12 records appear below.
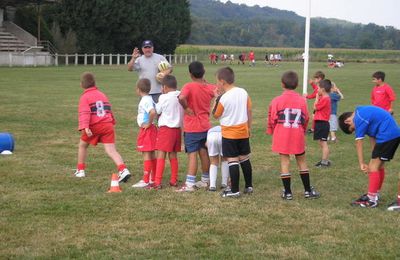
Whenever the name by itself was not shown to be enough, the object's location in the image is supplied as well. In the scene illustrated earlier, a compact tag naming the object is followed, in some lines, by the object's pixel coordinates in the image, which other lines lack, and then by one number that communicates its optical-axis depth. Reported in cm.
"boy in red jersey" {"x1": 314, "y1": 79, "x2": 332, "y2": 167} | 1148
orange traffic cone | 859
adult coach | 1150
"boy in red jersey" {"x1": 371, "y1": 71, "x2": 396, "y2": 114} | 1313
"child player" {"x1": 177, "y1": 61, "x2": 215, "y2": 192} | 876
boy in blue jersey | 780
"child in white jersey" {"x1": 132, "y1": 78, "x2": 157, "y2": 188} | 909
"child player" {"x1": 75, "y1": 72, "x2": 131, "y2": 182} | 922
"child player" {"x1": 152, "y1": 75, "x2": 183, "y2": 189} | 894
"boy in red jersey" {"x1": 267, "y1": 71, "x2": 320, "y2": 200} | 814
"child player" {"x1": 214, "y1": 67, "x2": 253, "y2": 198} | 835
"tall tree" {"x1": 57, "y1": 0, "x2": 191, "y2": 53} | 6019
